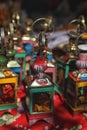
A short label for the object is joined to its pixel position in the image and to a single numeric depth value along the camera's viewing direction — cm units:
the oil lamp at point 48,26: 141
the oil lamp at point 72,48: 128
